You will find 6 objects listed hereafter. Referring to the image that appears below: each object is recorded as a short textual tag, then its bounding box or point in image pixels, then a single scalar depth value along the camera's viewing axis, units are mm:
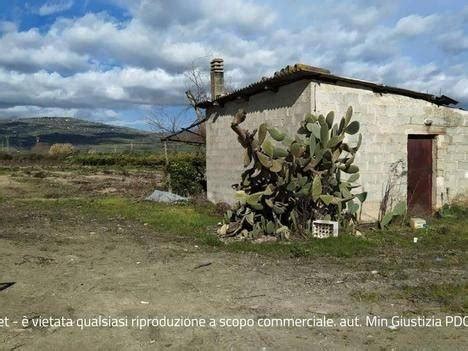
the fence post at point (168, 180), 16766
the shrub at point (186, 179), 16562
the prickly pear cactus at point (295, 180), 8930
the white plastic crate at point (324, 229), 8961
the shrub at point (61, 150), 46847
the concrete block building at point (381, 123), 10234
